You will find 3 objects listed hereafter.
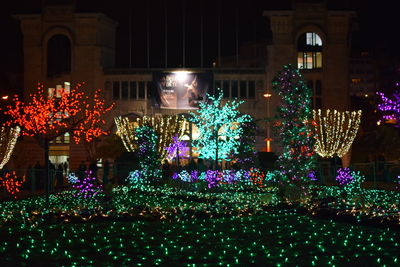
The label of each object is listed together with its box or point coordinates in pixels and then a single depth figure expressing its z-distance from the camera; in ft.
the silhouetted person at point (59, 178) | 121.29
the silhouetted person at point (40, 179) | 118.52
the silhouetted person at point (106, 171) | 127.38
